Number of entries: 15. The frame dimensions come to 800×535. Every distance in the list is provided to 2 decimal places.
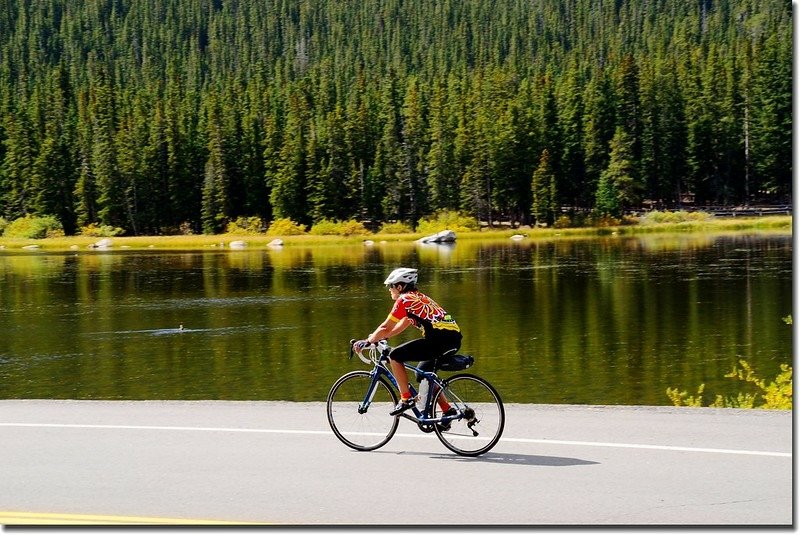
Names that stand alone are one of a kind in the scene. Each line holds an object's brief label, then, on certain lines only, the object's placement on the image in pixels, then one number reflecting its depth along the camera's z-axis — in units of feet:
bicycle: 33.60
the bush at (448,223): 368.07
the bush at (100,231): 388.37
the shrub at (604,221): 359.46
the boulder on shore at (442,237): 336.08
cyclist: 33.09
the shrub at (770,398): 49.80
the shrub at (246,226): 385.91
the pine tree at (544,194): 361.10
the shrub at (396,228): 378.94
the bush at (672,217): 348.59
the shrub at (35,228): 387.75
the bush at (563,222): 361.51
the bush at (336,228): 371.35
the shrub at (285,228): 374.02
